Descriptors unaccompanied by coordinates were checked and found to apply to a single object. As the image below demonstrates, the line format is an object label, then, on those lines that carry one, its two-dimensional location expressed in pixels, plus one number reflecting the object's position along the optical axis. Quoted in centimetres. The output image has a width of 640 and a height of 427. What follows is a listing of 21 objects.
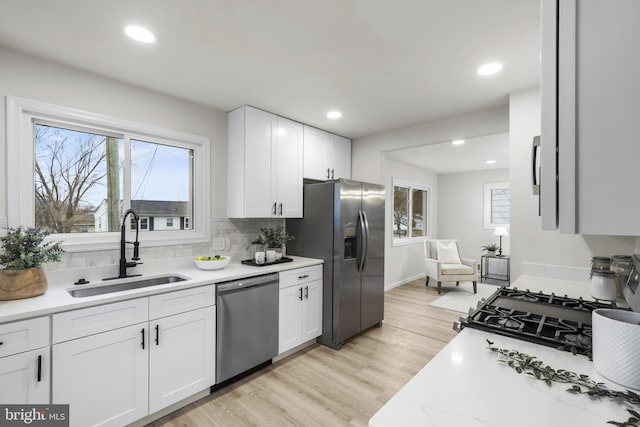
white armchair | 526
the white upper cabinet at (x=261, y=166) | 299
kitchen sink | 210
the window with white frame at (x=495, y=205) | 669
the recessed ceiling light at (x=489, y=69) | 220
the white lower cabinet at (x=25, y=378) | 148
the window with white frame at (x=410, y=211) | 601
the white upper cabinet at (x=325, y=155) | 364
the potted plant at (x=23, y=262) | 170
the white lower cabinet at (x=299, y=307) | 284
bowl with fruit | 262
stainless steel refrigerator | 315
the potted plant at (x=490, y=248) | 638
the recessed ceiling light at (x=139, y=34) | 176
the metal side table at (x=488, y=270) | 620
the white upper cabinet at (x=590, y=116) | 51
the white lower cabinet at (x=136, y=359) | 167
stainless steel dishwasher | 235
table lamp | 624
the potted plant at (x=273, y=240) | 322
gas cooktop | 114
